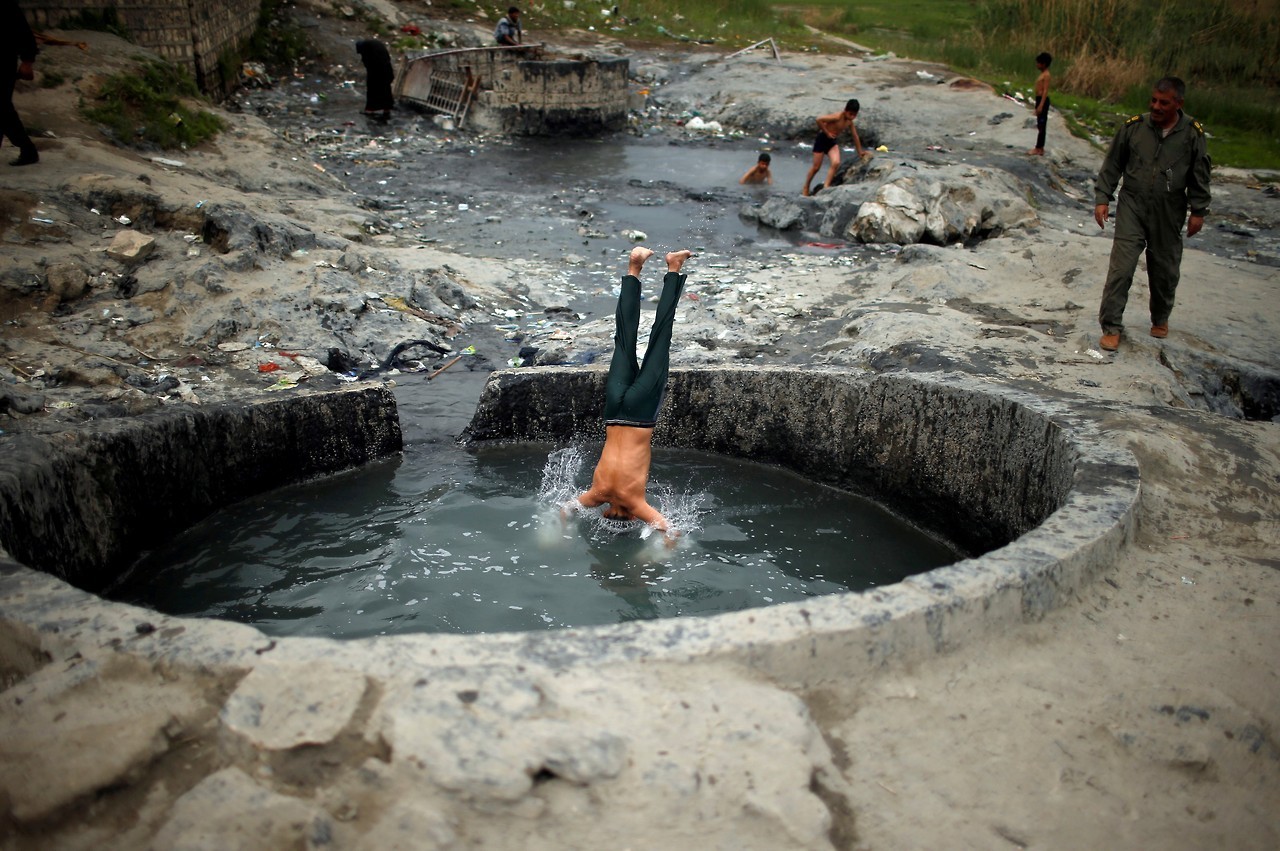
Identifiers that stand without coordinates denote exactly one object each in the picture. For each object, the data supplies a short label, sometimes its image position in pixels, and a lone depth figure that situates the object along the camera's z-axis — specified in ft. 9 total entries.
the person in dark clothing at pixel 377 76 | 48.11
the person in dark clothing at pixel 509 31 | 54.49
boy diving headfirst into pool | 15.62
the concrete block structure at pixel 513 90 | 50.65
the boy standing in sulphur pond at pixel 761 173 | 42.65
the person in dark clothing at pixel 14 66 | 23.98
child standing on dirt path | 42.63
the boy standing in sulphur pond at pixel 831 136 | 39.96
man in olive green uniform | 18.99
